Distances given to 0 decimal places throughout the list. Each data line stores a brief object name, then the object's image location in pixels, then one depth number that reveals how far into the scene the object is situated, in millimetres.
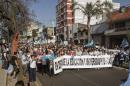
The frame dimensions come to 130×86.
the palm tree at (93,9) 19182
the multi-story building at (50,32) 41368
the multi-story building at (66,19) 36486
